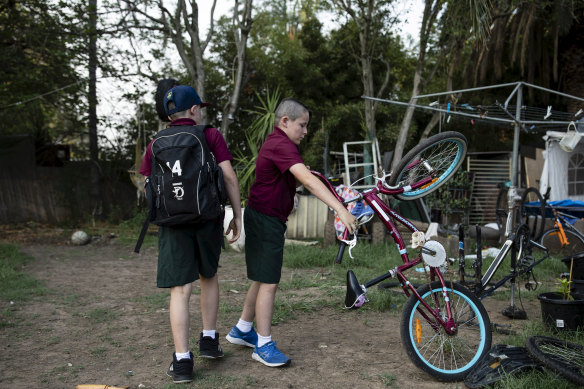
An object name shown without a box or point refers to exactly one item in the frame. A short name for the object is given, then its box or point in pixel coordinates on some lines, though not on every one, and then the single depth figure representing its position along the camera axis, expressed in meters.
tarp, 7.36
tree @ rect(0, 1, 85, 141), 9.17
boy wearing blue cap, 2.68
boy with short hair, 2.91
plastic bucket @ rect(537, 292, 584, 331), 3.25
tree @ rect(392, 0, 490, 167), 9.02
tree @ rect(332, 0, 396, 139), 9.34
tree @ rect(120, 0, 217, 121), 9.70
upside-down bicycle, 2.72
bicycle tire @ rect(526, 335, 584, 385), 2.38
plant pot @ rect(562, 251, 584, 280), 3.90
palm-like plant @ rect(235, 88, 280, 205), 7.87
